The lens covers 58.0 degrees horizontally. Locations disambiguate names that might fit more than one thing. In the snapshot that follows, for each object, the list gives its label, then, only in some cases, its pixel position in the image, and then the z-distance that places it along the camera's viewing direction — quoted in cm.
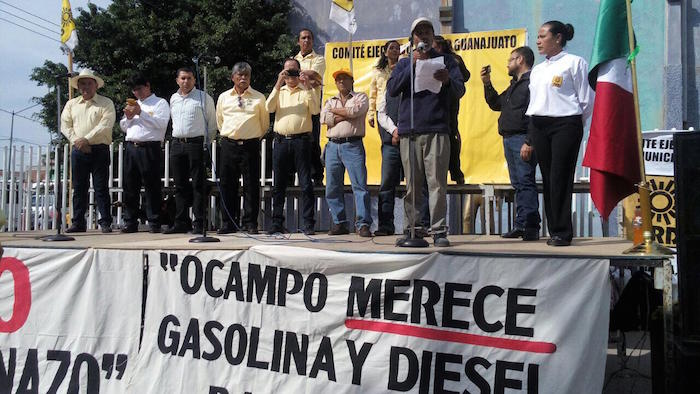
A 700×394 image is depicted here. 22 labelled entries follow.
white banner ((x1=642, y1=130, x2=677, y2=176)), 787
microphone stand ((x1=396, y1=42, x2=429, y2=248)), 470
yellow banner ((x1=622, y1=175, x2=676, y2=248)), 761
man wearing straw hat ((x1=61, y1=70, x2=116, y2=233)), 737
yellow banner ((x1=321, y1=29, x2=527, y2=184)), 890
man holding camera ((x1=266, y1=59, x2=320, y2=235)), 675
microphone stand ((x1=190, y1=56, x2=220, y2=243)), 550
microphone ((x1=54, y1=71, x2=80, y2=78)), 686
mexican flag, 481
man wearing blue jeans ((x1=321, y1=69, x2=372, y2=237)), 639
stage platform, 421
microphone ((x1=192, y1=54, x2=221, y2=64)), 579
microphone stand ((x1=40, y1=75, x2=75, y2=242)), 608
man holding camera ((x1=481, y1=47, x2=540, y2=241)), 586
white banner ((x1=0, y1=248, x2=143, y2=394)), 509
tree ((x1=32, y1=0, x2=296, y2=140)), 1241
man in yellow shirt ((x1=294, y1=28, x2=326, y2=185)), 742
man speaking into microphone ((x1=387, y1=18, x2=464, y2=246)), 521
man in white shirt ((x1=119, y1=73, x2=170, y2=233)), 728
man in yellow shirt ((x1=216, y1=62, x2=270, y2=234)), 688
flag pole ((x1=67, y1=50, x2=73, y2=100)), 708
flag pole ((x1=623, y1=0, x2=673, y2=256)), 408
